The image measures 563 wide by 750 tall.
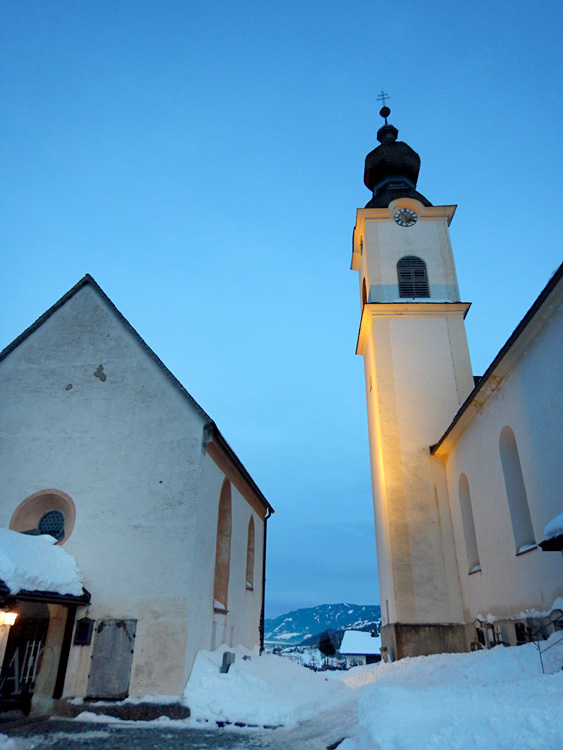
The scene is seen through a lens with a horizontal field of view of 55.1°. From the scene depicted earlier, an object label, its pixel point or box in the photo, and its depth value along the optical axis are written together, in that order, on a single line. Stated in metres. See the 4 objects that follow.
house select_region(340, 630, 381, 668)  66.81
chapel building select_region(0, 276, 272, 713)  11.08
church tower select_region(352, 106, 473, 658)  16.77
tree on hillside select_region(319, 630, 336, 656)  76.88
